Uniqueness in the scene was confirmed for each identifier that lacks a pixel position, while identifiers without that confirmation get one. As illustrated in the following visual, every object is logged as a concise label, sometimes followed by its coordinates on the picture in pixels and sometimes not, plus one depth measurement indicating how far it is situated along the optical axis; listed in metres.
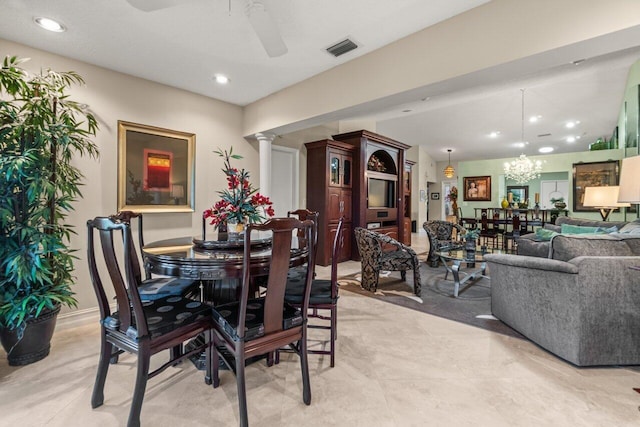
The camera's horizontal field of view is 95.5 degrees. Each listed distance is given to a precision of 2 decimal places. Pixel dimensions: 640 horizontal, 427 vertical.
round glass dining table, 1.64
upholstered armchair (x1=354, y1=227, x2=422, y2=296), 3.60
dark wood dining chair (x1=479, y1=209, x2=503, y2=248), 6.80
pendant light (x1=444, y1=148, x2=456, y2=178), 10.12
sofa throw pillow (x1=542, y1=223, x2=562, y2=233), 4.65
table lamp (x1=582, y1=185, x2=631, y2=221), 3.60
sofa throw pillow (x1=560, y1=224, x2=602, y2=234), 3.69
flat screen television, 5.75
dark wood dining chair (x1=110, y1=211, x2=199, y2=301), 1.97
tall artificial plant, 2.03
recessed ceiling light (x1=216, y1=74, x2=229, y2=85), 3.29
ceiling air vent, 2.62
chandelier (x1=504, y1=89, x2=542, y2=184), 7.41
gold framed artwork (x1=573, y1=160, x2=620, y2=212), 6.81
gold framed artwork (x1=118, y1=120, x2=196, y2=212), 3.21
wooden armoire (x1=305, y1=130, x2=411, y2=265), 5.00
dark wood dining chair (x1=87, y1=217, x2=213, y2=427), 1.42
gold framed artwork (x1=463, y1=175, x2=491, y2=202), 9.51
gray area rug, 2.90
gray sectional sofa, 1.98
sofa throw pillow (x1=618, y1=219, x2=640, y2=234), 2.58
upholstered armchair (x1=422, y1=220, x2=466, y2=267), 4.91
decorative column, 4.27
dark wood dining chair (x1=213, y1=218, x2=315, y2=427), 1.44
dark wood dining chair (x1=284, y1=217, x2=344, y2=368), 2.04
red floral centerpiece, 2.26
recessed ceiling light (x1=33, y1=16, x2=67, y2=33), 2.26
